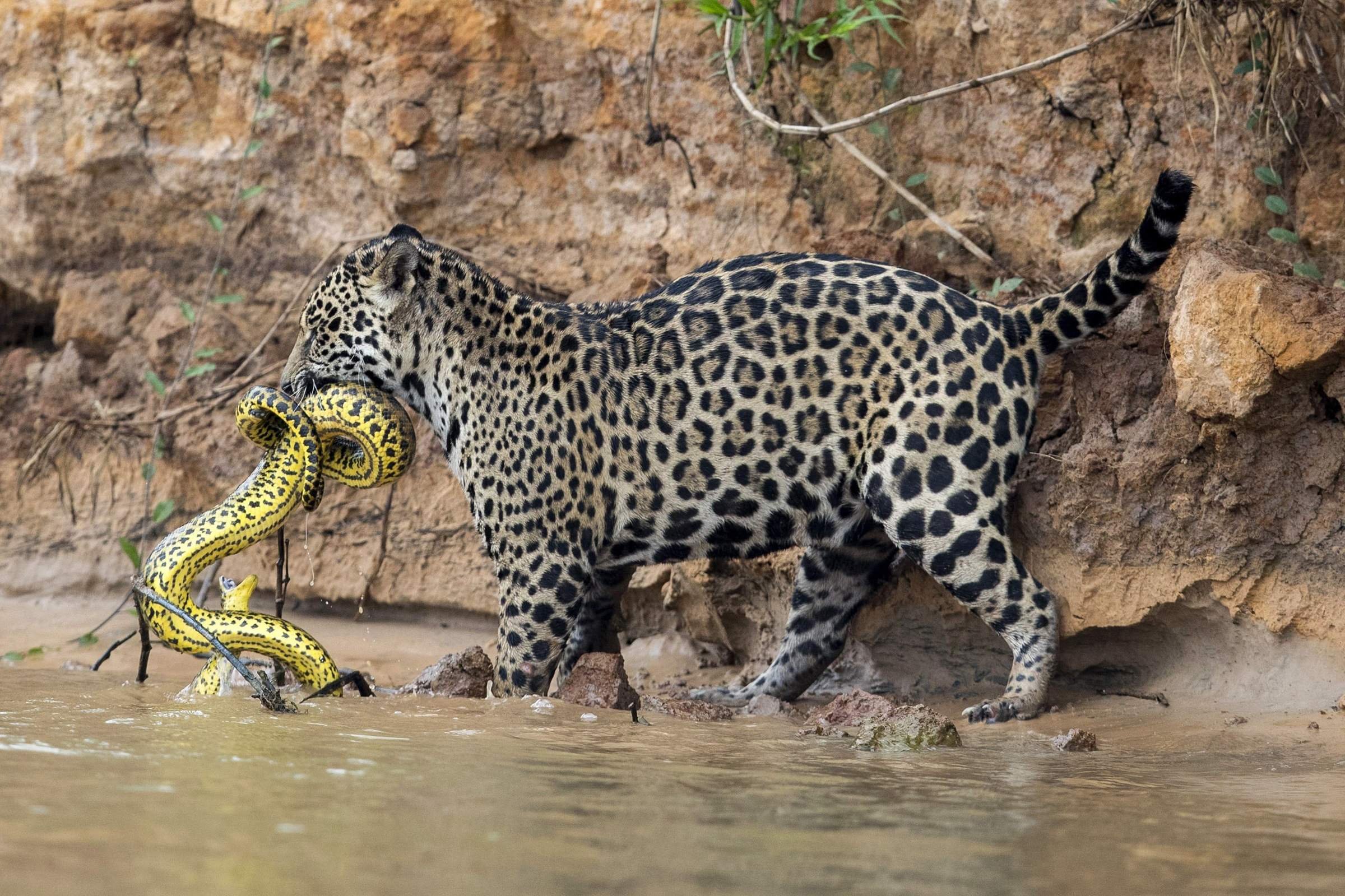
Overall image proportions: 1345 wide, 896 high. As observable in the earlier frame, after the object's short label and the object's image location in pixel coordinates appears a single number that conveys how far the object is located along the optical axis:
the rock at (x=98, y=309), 17.84
